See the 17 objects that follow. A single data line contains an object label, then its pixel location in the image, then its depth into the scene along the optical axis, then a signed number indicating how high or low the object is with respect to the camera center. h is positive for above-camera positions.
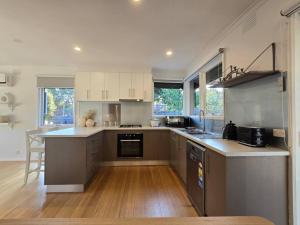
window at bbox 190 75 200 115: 4.34 +0.43
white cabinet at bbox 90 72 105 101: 4.73 +0.69
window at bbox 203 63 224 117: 3.08 +0.29
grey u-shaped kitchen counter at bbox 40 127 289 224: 1.61 -0.65
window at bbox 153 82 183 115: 5.29 +0.40
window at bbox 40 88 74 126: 5.02 +0.16
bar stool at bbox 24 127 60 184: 3.24 -0.63
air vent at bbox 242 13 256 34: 2.14 +1.08
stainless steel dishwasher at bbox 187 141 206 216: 2.10 -0.79
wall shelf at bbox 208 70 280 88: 1.82 +0.39
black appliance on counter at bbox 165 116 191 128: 4.70 -0.21
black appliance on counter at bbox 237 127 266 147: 1.80 -0.24
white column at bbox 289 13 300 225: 1.58 +0.04
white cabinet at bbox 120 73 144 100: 4.80 +0.71
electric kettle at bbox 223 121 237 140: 2.32 -0.24
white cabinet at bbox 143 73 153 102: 4.86 +0.66
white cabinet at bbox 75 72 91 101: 4.69 +0.69
